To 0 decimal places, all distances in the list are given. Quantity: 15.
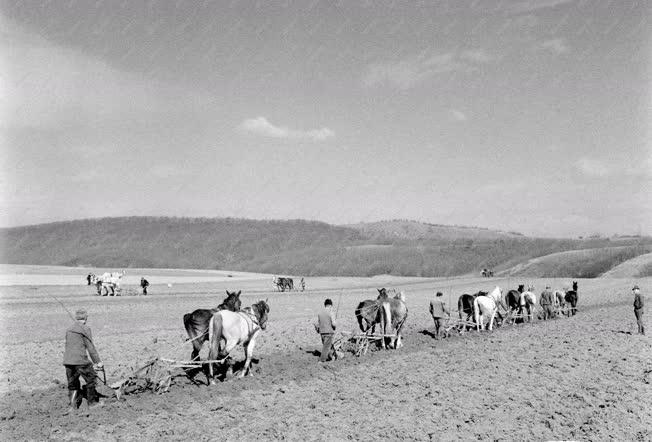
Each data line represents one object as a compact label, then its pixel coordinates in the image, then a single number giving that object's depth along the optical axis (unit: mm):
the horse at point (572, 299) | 29547
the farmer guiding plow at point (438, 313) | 19953
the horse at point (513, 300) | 26156
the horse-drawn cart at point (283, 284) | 53116
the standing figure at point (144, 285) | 43400
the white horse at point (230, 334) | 13000
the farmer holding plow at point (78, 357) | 10805
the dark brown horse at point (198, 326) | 13820
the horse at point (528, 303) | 26438
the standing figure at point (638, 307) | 21062
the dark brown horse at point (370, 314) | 18688
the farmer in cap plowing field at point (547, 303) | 27469
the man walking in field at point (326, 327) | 15363
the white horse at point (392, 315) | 18359
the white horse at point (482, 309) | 22953
